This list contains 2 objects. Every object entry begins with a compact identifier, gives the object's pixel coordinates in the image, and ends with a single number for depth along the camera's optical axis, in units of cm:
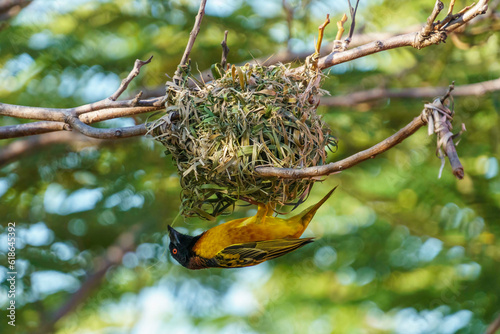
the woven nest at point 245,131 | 642
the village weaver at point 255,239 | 732
